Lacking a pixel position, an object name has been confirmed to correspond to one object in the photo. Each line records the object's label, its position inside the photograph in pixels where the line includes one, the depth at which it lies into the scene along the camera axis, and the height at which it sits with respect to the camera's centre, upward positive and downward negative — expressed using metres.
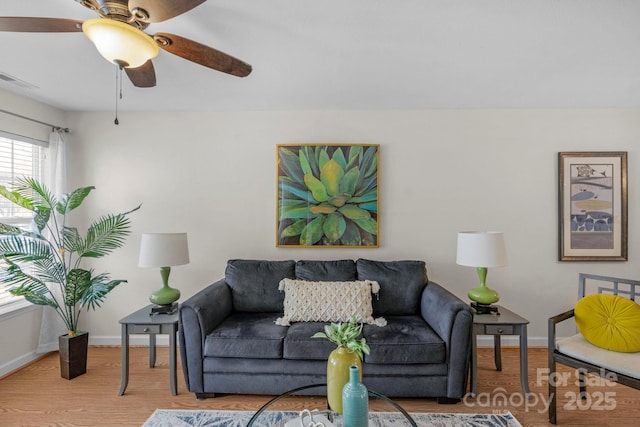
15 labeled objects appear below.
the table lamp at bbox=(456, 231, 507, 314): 2.54 -0.31
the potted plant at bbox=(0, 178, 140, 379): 2.57 -0.36
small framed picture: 3.13 +0.13
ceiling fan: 1.25 +0.78
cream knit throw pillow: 2.59 -0.71
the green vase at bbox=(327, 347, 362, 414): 1.54 -0.75
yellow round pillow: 1.98 -0.66
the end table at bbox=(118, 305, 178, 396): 2.40 -0.88
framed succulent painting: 3.21 +0.21
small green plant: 1.59 -0.60
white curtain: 3.10 +0.34
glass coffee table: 1.51 -0.95
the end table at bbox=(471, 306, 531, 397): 2.32 -0.84
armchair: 1.85 -0.86
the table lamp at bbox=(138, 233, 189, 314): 2.61 -0.35
